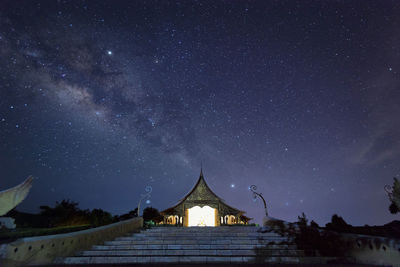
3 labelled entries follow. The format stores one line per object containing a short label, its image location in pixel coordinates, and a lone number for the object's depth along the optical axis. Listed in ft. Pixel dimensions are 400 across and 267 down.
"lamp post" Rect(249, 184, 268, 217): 47.87
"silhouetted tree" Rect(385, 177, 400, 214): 21.42
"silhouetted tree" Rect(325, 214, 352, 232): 80.12
